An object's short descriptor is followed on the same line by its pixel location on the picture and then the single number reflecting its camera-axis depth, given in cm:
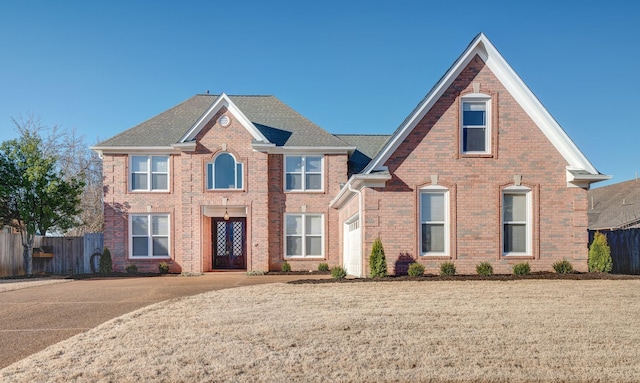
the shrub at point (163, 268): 2053
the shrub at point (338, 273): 1429
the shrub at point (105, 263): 2056
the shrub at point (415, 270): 1377
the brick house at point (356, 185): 1431
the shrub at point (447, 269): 1394
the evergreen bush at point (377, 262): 1358
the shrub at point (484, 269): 1395
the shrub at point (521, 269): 1388
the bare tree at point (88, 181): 3100
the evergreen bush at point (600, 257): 1435
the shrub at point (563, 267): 1411
